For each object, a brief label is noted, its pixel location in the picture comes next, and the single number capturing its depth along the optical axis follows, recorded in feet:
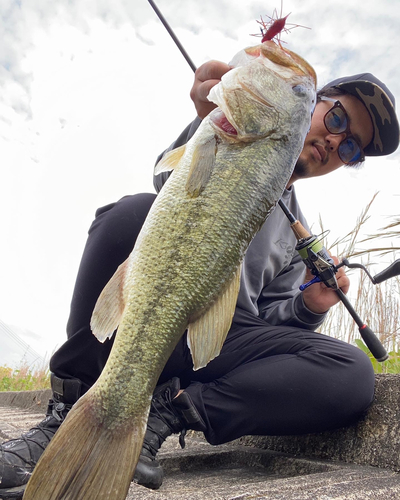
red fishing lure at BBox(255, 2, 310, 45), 1.52
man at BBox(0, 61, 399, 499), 1.56
